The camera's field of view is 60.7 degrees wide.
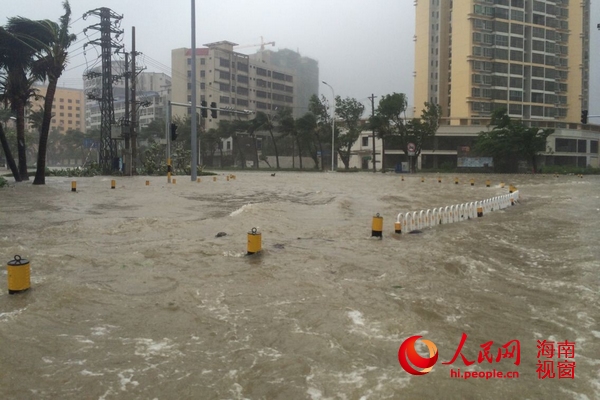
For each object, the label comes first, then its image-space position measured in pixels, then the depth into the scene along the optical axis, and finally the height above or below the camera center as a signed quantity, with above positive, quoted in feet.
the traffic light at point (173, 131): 94.82 +7.60
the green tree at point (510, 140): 178.50 +11.75
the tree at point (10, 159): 91.50 +2.34
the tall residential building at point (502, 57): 242.99 +57.52
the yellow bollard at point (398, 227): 37.24 -3.95
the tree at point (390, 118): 190.39 +20.80
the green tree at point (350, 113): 215.51 +24.99
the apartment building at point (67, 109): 442.50 +54.74
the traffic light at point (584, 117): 93.25 +10.36
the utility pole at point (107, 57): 133.39 +29.97
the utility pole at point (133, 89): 124.67 +20.22
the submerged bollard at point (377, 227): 35.65 -3.79
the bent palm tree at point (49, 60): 84.58 +18.63
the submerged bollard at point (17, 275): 20.06 -4.06
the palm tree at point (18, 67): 82.80 +18.22
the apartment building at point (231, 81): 315.78 +59.94
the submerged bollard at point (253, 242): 28.66 -3.90
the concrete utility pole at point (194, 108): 98.53 +12.66
